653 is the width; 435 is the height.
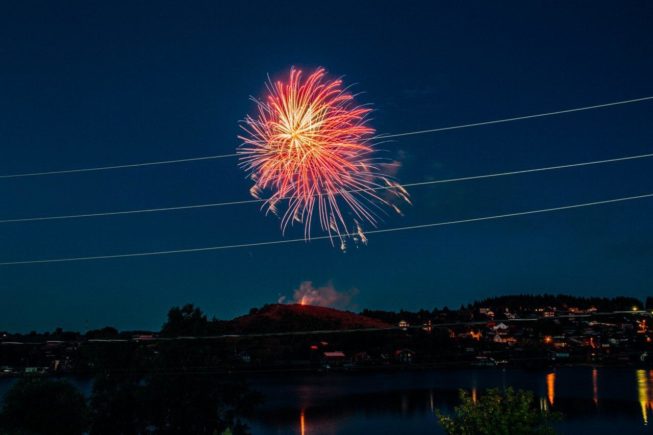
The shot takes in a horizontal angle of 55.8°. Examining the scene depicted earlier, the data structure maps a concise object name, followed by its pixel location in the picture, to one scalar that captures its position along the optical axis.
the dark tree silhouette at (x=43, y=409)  28.07
